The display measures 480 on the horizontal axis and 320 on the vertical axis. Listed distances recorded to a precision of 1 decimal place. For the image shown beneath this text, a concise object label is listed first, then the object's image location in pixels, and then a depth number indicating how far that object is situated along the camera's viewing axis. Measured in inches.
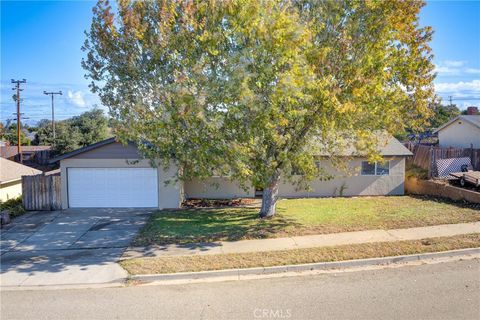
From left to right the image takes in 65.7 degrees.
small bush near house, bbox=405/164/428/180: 781.9
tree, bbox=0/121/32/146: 2140.7
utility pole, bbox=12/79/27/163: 1449.7
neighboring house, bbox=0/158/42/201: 696.4
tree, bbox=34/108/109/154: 1428.4
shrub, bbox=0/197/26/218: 613.9
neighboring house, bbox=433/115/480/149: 973.8
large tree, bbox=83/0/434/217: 405.7
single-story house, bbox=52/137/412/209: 652.7
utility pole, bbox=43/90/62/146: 1821.7
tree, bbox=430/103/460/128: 1947.6
